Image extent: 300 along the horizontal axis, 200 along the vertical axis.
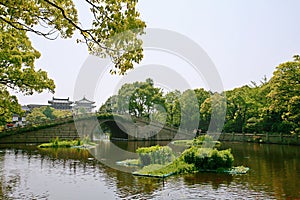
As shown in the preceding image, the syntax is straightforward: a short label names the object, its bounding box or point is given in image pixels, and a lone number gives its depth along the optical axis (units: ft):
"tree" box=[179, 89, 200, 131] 143.13
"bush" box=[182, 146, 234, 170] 49.05
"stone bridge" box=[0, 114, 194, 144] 110.73
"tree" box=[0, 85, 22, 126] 67.82
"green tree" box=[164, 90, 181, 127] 153.13
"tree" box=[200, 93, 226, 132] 136.46
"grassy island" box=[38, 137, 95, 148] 95.80
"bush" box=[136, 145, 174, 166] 50.14
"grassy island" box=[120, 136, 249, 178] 47.27
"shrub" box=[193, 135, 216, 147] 72.85
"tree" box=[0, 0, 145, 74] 22.02
